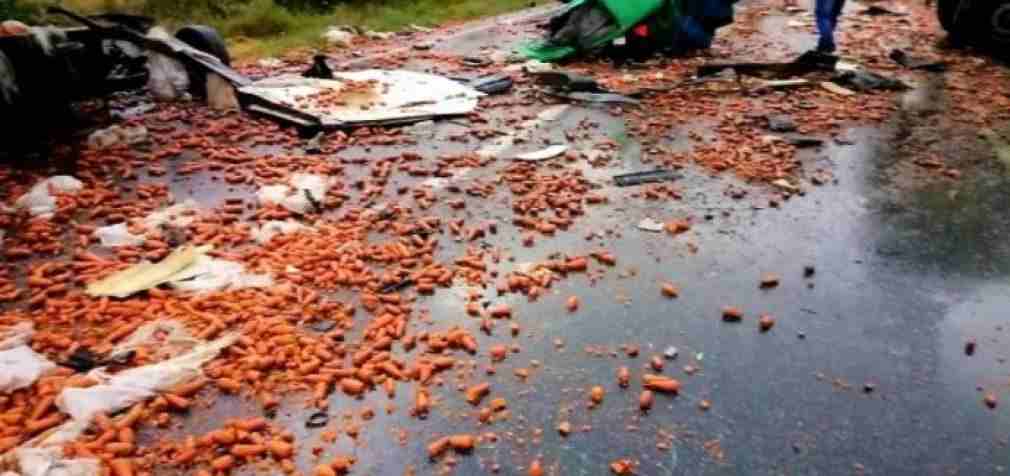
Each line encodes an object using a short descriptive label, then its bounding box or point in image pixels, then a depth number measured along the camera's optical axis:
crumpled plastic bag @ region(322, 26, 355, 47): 12.03
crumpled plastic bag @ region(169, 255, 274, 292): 4.11
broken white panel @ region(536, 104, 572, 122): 7.66
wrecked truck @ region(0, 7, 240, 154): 6.70
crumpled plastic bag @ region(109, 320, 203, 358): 3.51
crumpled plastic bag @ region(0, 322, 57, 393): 3.22
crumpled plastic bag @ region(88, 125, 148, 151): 6.75
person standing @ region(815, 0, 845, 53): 9.99
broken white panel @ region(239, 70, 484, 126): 7.50
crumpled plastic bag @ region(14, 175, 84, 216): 5.30
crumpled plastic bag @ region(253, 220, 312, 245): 4.77
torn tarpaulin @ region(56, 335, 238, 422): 3.03
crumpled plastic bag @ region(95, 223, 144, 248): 4.75
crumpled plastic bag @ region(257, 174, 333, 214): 5.27
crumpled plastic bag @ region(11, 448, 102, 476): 2.67
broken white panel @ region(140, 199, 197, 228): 5.05
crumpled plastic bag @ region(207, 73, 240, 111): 7.92
